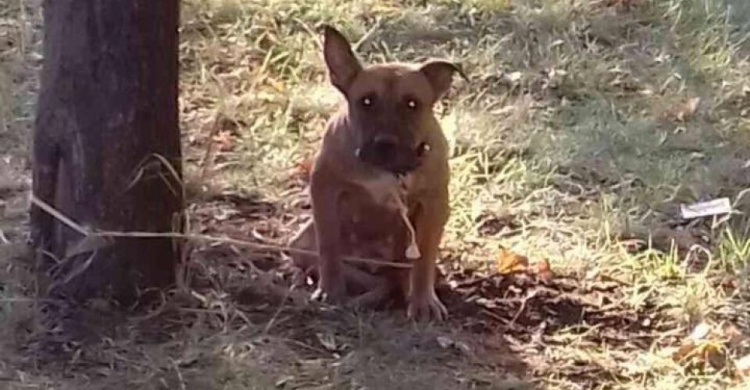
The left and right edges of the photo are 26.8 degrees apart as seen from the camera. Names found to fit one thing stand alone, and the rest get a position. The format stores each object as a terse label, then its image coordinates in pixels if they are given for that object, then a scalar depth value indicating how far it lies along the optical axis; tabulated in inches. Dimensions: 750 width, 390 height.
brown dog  167.0
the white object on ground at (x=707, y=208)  213.8
